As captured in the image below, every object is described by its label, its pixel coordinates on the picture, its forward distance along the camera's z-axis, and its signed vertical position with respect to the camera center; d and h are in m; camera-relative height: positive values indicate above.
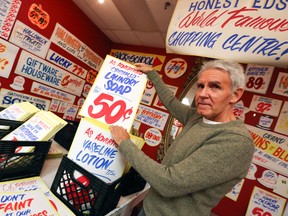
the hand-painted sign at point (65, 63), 2.83 +0.26
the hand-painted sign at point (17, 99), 2.43 -0.40
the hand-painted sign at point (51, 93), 2.77 -0.22
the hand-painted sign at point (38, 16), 2.42 +0.66
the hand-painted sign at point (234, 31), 1.26 +0.73
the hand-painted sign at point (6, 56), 2.26 +0.05
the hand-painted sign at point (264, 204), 1.98 -0.47
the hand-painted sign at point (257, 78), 2.24 +0.80
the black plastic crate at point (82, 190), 0.84 -0.42
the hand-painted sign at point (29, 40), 2.34 +0.34
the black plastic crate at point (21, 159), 0.84 -0.41
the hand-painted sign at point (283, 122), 2.06 +0.38
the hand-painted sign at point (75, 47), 2.83 +0.56
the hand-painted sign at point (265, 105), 2.15 +0.51
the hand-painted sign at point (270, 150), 2.02 +0.07
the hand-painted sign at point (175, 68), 3.02 +0.78
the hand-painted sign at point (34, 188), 0.84 -0.50
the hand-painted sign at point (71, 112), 3.29 -0.44
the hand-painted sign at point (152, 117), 3.04 -0.05
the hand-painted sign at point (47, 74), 2.53 +0.02
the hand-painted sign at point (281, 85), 2.13 +0.76
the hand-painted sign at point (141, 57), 3.24 +0.83
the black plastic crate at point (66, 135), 1.46 -0.38
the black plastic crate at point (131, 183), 1.06 -0.41
